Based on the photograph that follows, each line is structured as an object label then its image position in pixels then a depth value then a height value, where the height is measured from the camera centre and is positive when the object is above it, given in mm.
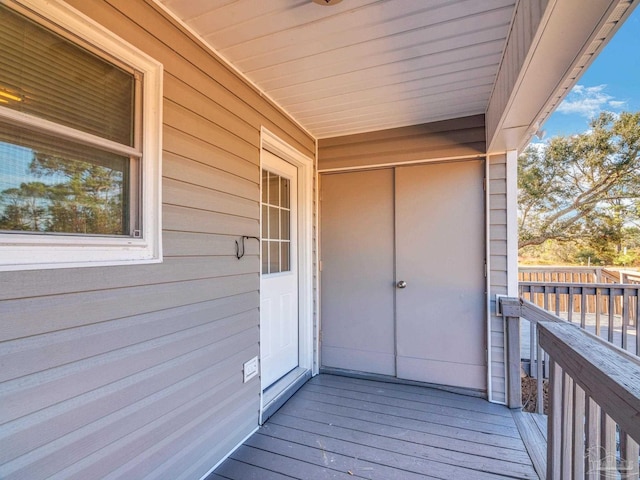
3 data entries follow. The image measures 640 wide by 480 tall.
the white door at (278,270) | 2531 -271
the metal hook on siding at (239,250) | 1961 -57
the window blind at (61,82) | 964 +588
